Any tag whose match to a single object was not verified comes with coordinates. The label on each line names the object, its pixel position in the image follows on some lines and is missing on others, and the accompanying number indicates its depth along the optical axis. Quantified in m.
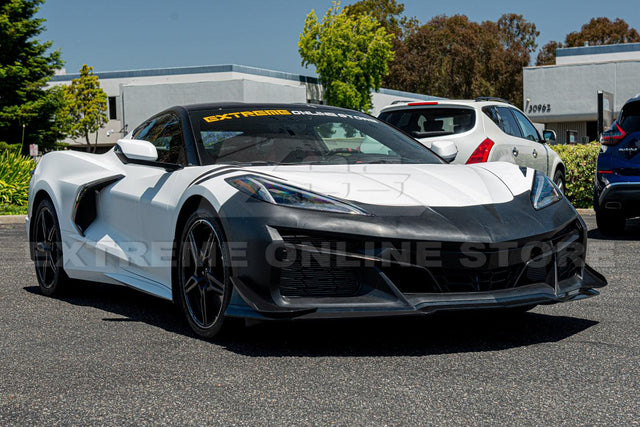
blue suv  9.48
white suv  10.37
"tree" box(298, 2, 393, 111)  53.97
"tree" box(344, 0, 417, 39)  73.12
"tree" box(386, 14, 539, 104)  65.88
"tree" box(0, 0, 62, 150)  35.16
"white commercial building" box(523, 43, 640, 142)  45.91
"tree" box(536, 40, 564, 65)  71.94
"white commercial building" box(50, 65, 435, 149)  46.84
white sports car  3.91
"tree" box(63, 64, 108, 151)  53.56
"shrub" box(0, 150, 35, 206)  16.69
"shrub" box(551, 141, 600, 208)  14.75
